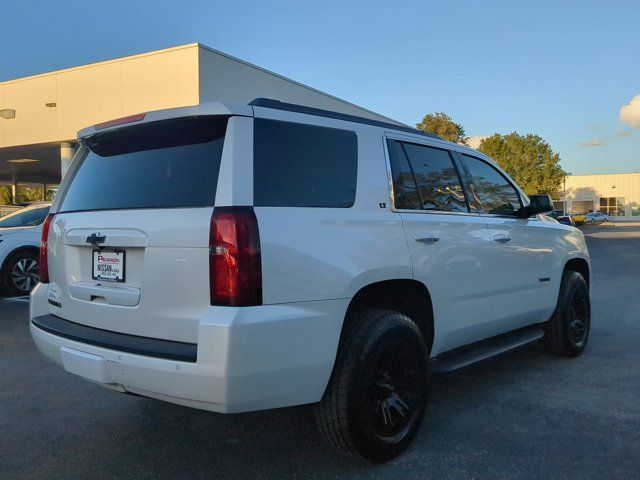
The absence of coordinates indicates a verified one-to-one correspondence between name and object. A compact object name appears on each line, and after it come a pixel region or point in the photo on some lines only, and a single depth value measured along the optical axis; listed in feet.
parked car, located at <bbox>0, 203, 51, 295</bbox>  29.14
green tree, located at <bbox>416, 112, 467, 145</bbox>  143.54
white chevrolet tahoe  8.27
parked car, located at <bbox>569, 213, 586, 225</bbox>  181.90
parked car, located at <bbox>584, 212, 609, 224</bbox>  204.03
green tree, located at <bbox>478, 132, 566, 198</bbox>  173.17
